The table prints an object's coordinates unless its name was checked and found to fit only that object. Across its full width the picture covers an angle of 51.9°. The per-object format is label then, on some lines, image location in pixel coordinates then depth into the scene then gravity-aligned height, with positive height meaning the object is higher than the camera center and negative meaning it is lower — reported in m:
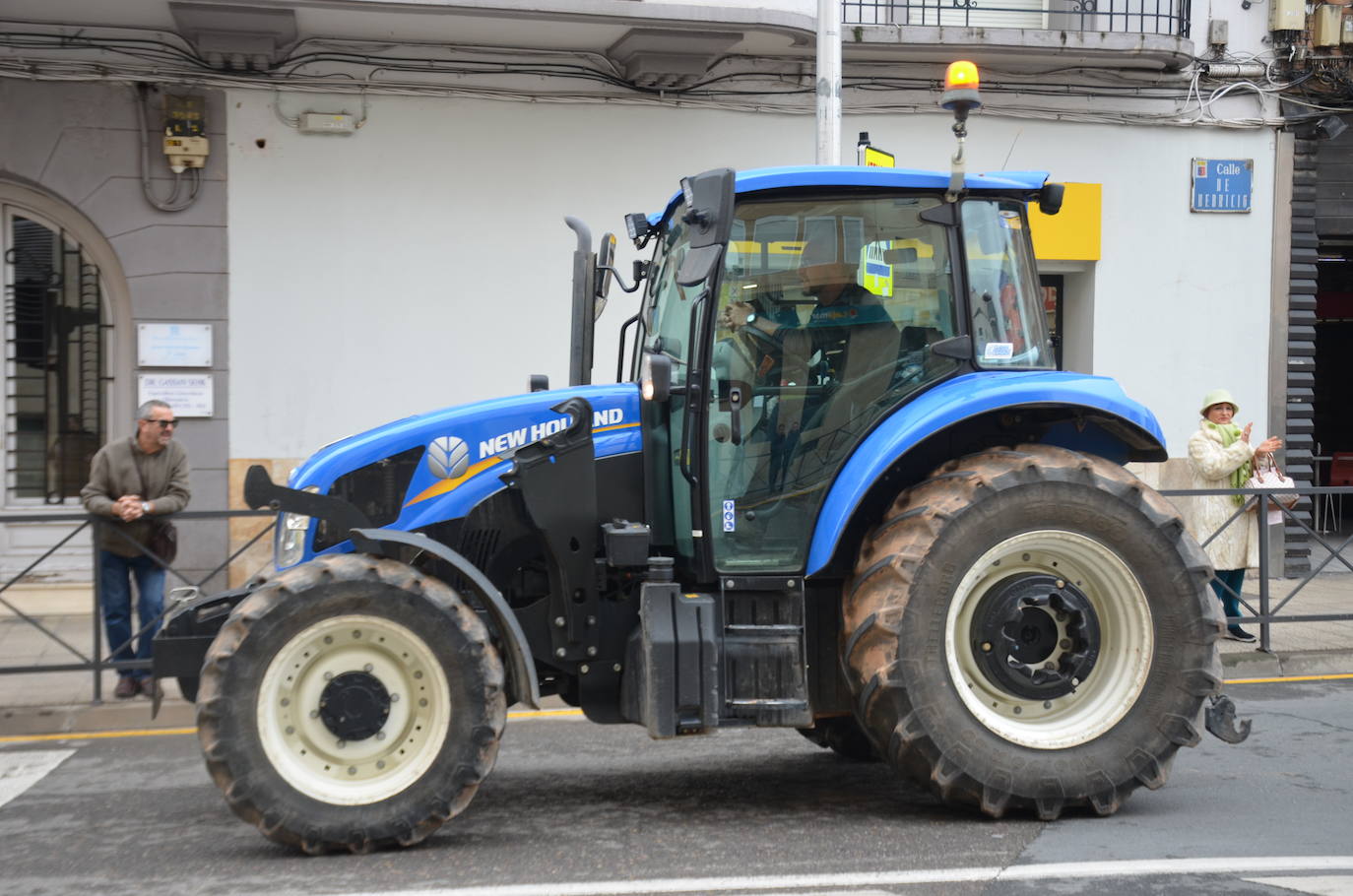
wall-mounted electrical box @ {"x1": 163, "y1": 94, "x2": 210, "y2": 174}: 11.14 +2.21
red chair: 18.53 -0.72
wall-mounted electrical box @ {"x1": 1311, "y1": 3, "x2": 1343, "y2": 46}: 12.73 +3.58
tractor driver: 5.48 +0.25
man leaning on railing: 8.34 -0.60
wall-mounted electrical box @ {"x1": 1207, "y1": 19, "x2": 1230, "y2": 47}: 12.78 +3.53
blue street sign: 12.95 +2.16
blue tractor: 5.17 -0.47
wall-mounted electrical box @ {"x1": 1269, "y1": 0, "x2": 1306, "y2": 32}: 12.66 +3.66
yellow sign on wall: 12.65 +1.68
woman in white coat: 9.80 -0.50
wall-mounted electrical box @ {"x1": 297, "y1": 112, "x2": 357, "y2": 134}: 11.41 +2.35
